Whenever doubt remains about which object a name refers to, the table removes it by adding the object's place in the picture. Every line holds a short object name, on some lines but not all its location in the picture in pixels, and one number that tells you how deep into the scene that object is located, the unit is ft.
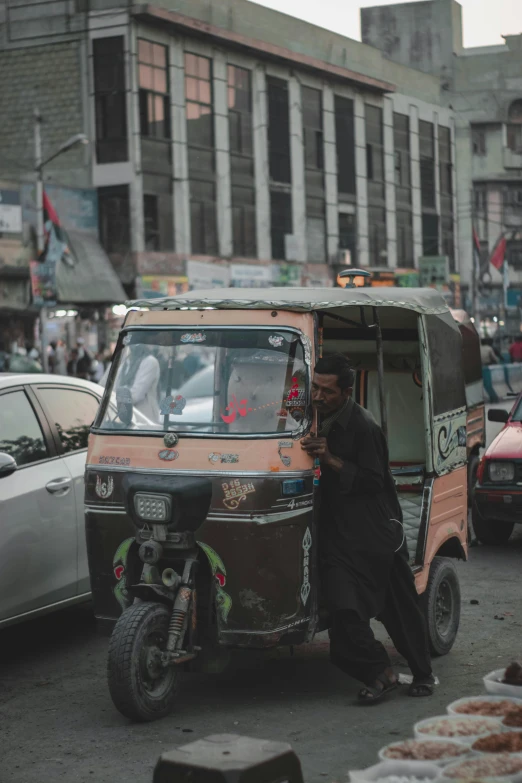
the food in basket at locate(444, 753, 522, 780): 13.62
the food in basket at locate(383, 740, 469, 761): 14.82
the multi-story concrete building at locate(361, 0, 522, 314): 220.43
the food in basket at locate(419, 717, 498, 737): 15.83
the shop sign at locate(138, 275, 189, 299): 118.93
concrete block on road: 13.41
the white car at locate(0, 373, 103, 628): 23.01
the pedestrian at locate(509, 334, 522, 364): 109.70
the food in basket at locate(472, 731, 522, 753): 14.55
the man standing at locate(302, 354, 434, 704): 20.02
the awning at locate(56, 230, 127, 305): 110.93
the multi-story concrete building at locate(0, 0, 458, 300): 119.03
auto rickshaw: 19.62
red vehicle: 35.76
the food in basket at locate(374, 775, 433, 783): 13.87
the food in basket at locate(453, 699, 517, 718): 16.71
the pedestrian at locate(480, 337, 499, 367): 99.57
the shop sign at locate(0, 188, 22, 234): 104.88
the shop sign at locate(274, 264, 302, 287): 140.56
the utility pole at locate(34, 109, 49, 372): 93.91
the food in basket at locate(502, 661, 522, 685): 17.73
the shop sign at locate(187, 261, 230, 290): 126.00
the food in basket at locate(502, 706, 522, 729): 15.67
